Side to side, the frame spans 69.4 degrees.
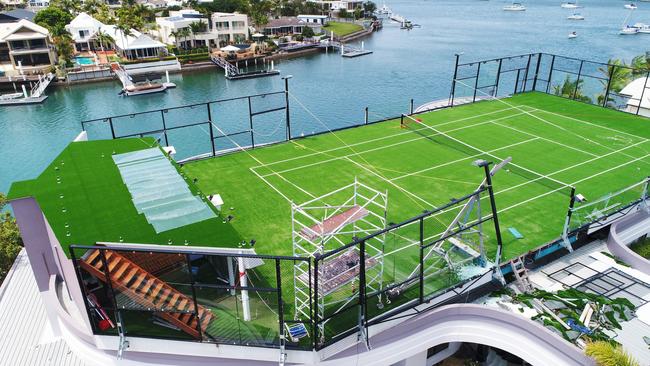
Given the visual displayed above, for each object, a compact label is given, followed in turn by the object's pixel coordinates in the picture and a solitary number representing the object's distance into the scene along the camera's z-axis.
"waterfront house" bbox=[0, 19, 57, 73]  71.81
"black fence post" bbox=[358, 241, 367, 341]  12.71
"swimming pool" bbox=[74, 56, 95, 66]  79.88
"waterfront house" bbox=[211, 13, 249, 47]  90.49
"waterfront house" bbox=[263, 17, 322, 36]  106.31
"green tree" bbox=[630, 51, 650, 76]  49.72
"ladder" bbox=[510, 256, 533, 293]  18.43
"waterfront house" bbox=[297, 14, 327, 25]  120.03
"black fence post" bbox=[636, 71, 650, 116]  37.84
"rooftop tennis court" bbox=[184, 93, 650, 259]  22.48
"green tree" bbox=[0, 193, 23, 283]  23.80
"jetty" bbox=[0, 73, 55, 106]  63.16
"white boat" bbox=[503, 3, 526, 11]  178.00
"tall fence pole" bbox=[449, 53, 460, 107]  39.84
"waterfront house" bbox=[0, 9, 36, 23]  80.56
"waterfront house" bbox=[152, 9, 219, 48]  87.04
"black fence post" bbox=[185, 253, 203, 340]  12.01
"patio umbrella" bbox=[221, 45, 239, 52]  86.25
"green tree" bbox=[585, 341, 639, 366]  13.09
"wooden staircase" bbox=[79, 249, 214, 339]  12.88
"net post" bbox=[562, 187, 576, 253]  19.73
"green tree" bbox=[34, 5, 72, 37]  90.50
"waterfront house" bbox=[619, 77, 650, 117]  38.34
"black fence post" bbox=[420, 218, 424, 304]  14.26
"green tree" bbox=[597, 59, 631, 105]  45.66
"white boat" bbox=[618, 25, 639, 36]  115.62
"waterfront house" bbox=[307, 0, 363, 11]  150.76
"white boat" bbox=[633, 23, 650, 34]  117.74
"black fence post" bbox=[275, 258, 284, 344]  12.02
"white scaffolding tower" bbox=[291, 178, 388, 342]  14.21
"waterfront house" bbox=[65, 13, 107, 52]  87.00
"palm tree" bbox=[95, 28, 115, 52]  83.25
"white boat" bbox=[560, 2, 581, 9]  187.68
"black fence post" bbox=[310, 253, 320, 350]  11.88
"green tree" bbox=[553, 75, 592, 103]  46.52
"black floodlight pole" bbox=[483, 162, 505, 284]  15.43
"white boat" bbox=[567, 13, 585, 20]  143.25
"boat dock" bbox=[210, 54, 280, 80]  78.00
